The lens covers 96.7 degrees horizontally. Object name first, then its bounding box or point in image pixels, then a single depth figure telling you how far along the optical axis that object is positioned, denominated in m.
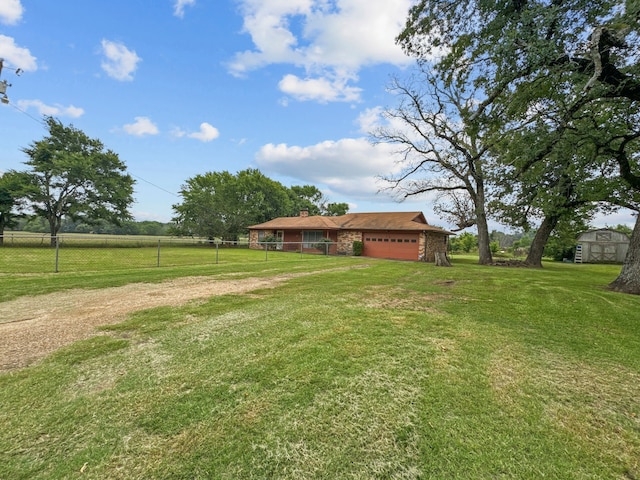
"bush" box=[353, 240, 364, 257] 22.25
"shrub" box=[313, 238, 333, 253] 23.56
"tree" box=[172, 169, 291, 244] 33.22
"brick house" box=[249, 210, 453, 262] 20.42
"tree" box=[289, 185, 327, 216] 45.19
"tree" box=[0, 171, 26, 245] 24.69
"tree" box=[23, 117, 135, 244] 26.41
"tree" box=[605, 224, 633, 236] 32.78
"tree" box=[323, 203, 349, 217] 48.16
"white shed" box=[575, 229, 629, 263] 26.14
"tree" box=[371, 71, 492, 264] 16.19
